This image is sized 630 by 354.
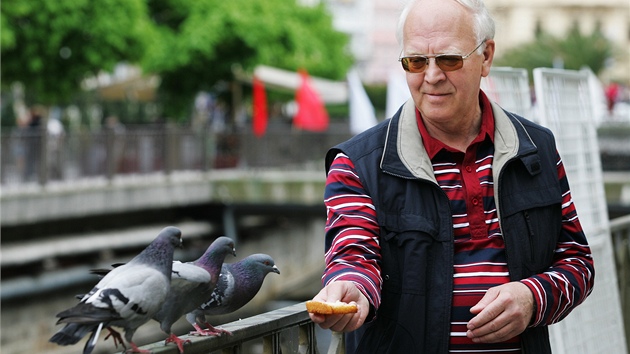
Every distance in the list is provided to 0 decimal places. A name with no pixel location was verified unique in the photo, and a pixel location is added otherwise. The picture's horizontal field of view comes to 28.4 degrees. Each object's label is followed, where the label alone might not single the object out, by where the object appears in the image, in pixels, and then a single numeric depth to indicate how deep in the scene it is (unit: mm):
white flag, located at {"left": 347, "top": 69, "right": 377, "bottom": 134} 22828
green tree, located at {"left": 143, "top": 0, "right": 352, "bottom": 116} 29047
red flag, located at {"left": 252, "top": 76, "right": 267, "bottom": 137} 28031
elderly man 3078
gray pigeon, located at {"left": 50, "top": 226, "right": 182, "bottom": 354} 2674
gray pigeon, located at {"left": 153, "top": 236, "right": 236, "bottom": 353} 2932
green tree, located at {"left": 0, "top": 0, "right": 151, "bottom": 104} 22000
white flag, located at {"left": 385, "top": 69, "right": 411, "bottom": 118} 19609
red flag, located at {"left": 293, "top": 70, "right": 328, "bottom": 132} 28984
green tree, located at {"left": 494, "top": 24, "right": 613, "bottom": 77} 52594
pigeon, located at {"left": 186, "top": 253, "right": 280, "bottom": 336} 3123
